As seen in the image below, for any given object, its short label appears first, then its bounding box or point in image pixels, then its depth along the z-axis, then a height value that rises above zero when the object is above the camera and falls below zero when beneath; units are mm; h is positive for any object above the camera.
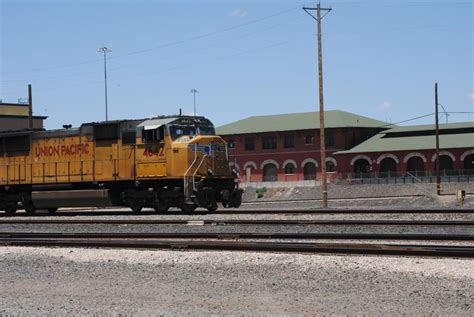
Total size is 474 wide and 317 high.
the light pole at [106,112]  69500 +6928
